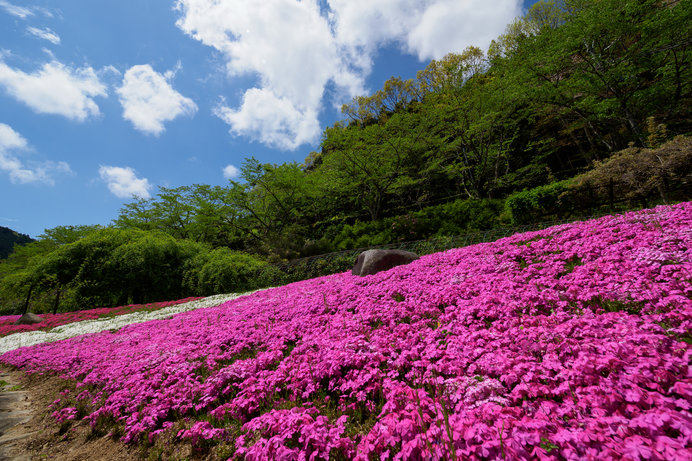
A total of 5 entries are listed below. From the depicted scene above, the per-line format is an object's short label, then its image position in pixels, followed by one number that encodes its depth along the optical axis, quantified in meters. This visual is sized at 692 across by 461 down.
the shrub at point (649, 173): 7.77
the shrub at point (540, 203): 10.69
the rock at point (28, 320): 14.72
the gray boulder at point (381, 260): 8.23
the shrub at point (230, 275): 15.93
